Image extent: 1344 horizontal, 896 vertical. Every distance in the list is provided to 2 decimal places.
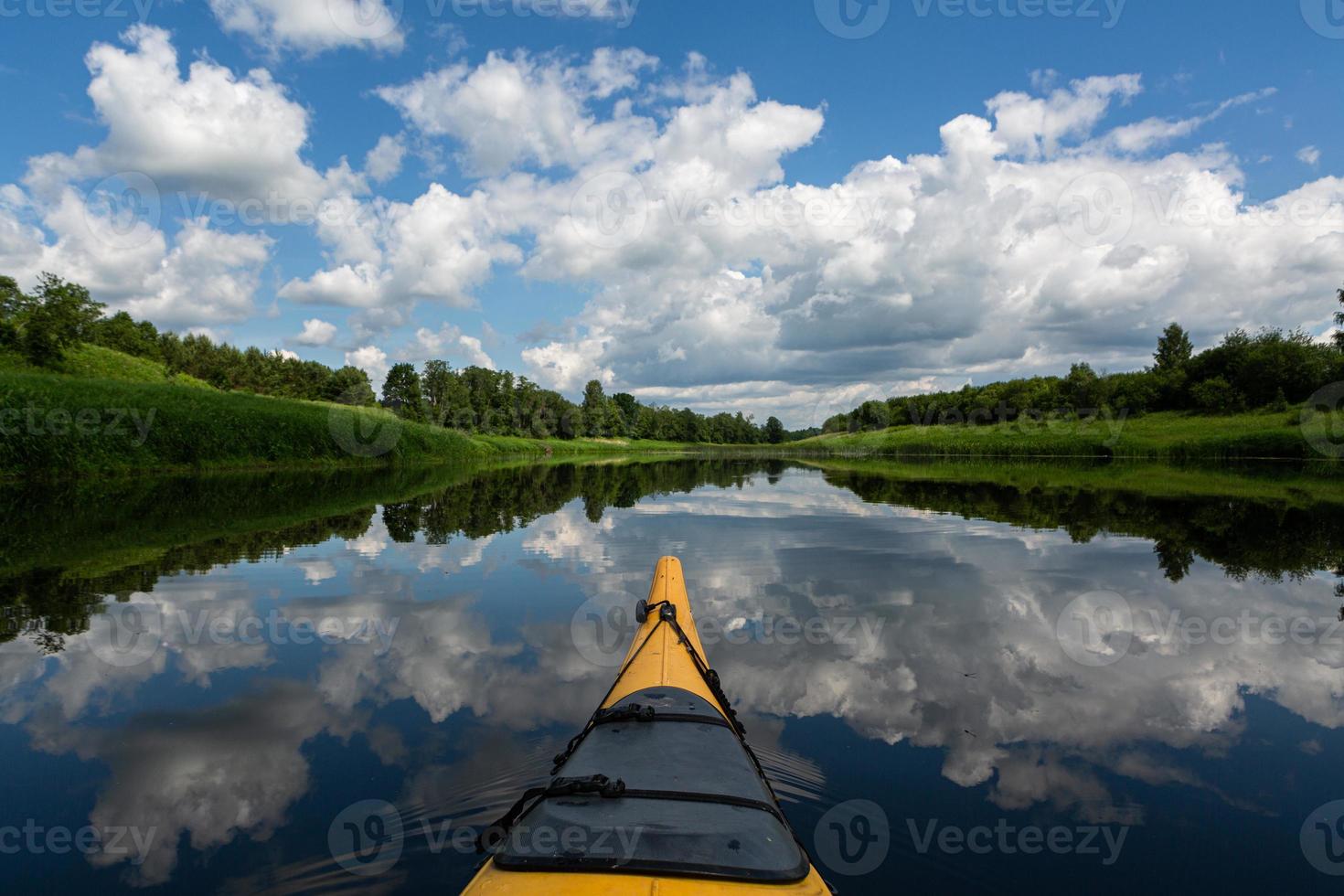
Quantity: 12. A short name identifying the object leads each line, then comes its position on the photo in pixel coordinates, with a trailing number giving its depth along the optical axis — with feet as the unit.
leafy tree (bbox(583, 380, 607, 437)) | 404.36
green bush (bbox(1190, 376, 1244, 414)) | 206.18
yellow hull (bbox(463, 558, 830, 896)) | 7.98
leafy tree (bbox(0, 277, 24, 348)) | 113.19
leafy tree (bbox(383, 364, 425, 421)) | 273.54
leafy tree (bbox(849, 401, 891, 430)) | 454.81
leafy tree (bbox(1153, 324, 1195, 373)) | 285.04
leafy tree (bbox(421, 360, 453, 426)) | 305.73
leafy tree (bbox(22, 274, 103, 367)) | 114.11
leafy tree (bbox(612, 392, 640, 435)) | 504.84
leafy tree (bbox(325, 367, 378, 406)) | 296.10
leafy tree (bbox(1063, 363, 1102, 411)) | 276.62
